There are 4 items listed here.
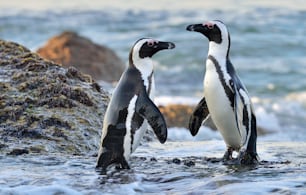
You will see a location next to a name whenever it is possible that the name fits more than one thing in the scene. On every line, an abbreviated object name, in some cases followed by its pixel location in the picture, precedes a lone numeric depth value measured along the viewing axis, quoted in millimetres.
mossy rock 16422
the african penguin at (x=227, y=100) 14930
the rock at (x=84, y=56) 38719
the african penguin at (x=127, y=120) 13992
